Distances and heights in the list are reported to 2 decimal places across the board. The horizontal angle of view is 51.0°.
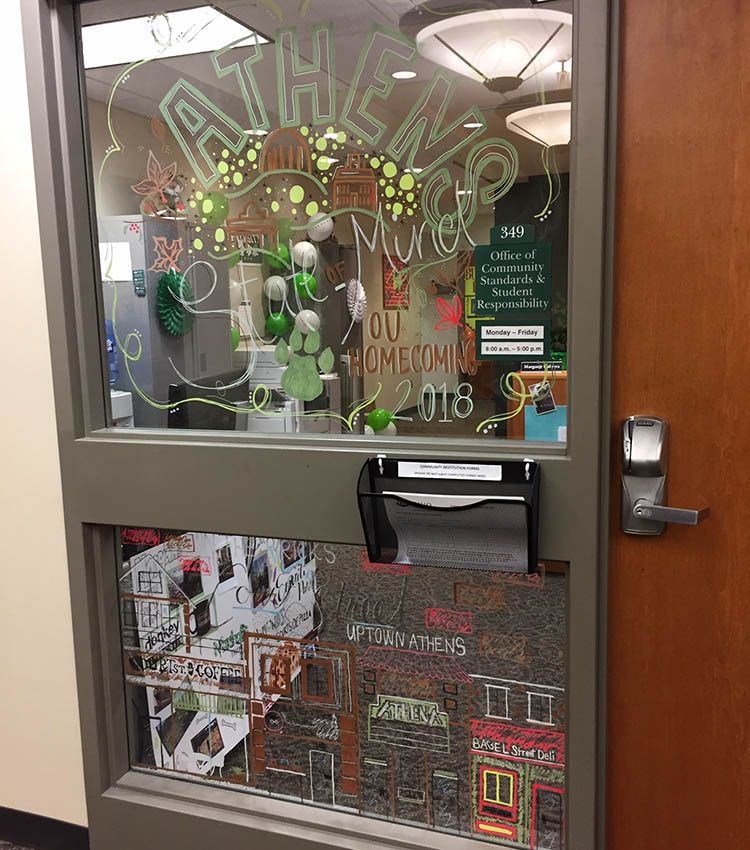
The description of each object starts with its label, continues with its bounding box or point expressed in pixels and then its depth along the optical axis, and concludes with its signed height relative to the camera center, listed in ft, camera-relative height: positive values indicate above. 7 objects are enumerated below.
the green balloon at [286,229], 5.48 +0.56
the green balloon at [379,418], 5.42 -0.76
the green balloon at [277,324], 5.58 -0.10
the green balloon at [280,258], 5.53 +0.36
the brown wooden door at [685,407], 4.50 -0.64
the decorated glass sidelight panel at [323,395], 4.96 -0.60
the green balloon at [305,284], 5.47 +0.17
